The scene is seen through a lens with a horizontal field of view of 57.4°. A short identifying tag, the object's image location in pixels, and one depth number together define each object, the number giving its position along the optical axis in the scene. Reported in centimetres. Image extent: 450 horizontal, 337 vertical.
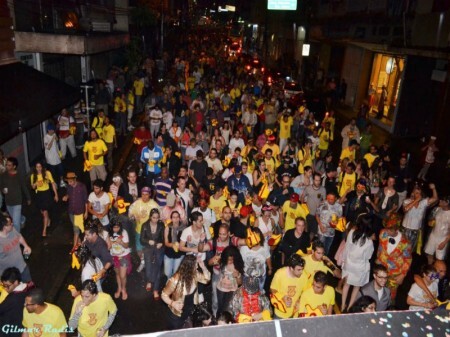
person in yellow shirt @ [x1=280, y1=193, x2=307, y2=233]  768
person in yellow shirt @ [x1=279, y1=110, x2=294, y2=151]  1346
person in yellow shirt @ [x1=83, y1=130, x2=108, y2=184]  981
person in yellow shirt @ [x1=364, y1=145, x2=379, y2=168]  1035
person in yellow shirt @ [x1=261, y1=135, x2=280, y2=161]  1053
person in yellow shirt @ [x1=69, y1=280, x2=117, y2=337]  479
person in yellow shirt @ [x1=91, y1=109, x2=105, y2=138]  1145
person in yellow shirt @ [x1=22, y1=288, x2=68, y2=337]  457
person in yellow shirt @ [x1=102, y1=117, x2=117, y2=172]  1166
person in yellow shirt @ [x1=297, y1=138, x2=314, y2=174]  1034
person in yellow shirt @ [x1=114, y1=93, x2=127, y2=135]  1555
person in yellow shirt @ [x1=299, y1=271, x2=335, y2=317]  522
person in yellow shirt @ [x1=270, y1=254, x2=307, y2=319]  550
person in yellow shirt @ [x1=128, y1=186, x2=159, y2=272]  744
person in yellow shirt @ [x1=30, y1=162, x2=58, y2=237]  840
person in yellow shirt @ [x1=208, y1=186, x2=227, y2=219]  795
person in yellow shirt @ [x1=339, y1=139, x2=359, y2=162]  1080
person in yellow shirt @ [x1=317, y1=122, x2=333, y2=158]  1255
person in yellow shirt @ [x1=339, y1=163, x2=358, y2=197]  898
